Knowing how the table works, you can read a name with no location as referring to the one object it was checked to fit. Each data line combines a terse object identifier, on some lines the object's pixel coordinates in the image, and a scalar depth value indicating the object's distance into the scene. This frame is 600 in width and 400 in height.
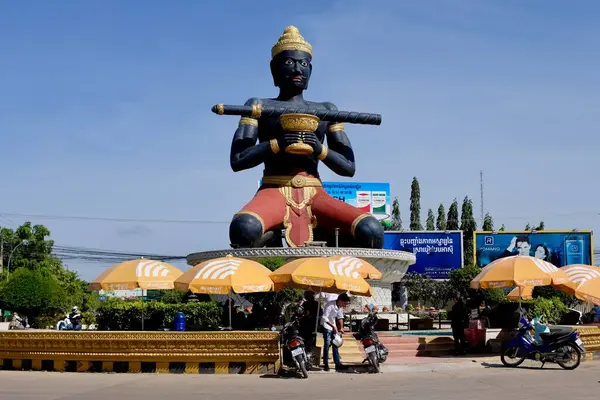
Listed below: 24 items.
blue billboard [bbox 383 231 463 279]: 50.88
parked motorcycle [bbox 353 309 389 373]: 13.39
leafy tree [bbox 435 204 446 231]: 66.67
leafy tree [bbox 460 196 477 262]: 64.38
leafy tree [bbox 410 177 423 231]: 68.06
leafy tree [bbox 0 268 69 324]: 26.80
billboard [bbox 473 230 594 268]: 49.94
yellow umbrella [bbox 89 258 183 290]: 15.81
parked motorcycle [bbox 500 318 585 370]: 13.91
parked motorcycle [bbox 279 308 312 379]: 12.75
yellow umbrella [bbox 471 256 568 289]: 15.66
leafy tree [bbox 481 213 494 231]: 63.86
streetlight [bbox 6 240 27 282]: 51.31
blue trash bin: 15.91
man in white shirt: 13.69
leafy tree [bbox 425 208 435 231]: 68.75
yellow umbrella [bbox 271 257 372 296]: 13.90
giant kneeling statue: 26.27
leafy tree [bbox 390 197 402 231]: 68.62
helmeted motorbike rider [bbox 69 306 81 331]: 18.67
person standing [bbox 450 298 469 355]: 16.33
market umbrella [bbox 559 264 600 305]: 16.55
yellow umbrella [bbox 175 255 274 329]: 14.01
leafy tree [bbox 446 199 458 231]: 66.56
